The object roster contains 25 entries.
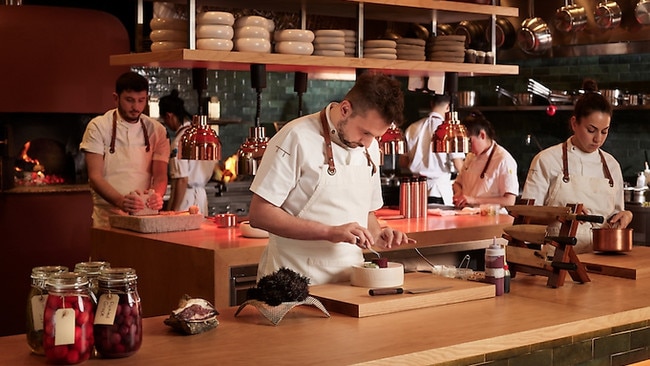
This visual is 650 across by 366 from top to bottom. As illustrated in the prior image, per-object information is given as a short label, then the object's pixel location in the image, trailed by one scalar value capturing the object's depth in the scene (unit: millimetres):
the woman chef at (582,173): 5441
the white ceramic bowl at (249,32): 5734
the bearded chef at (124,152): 6566
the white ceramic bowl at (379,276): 3887
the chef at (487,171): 7391
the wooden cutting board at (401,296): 3635
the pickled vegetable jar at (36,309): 2939
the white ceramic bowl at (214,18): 5602
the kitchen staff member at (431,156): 9133
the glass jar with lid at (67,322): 2824
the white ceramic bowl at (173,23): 5658
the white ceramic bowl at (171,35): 5672
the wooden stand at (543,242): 4266
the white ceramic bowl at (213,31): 5594
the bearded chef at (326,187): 4055
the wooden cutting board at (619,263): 4593
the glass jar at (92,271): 3041
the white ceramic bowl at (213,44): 5590
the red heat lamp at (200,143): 5773
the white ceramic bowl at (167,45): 5688
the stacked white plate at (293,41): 5910
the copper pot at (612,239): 4871
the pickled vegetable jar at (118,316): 2914
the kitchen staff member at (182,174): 8000
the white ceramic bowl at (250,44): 5730
